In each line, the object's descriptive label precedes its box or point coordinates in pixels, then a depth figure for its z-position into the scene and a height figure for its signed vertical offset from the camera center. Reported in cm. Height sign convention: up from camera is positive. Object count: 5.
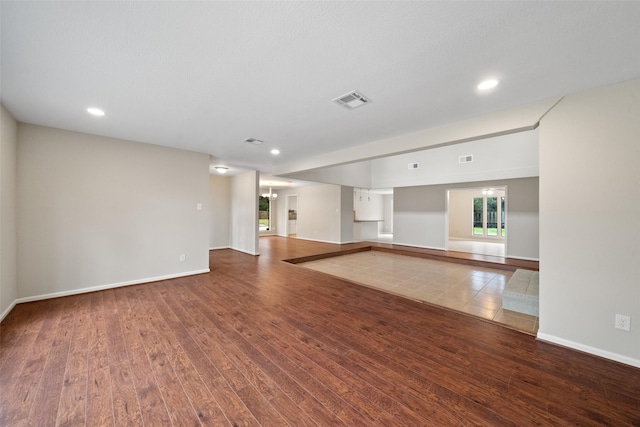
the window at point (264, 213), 1110 +2
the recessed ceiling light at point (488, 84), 211 +122
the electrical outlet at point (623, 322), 202 -93
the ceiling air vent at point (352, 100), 239 +123
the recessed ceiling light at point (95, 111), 276 +122
